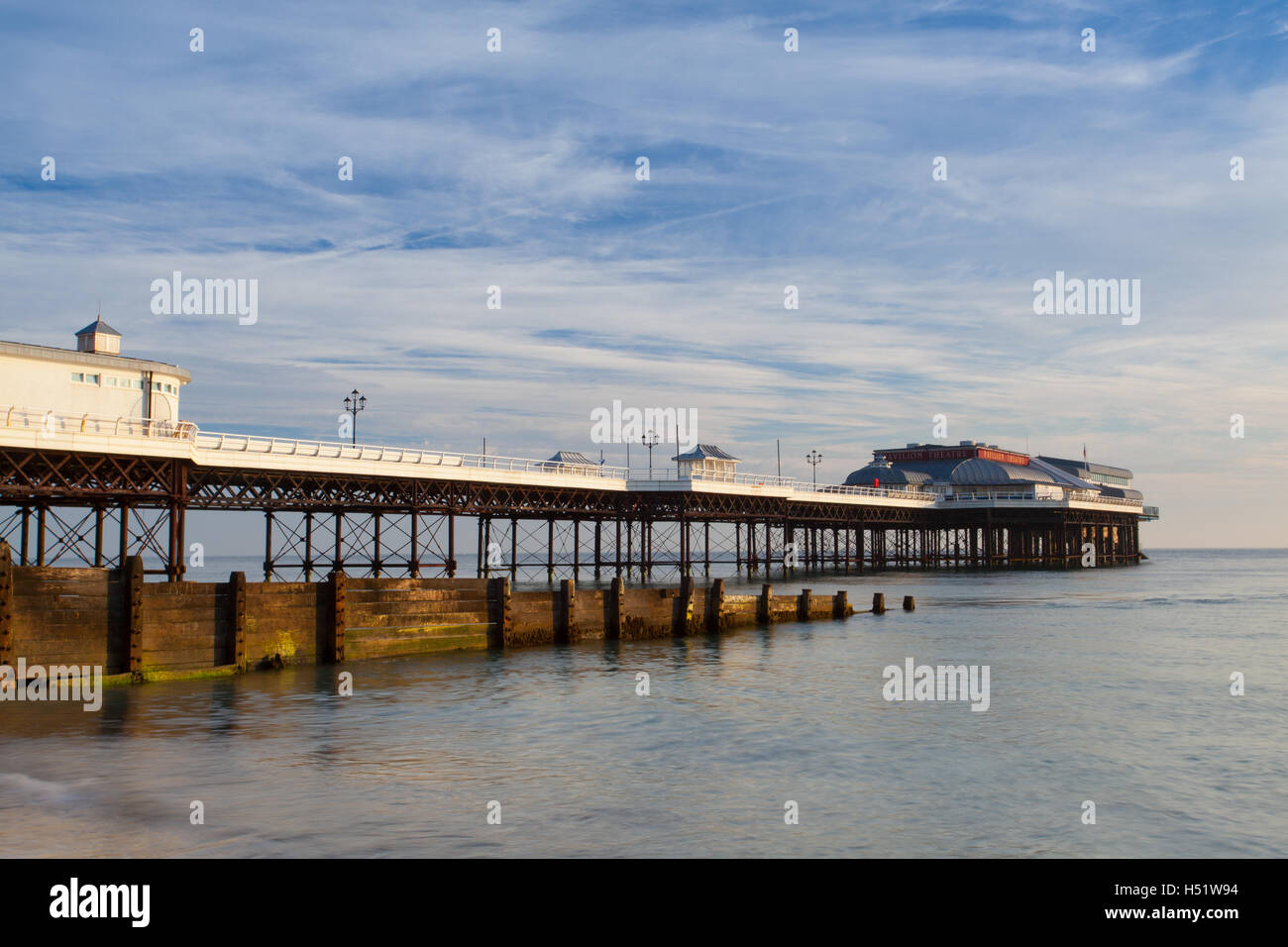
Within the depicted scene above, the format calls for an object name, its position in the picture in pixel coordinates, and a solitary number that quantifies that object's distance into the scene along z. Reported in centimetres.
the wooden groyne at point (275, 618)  2828
